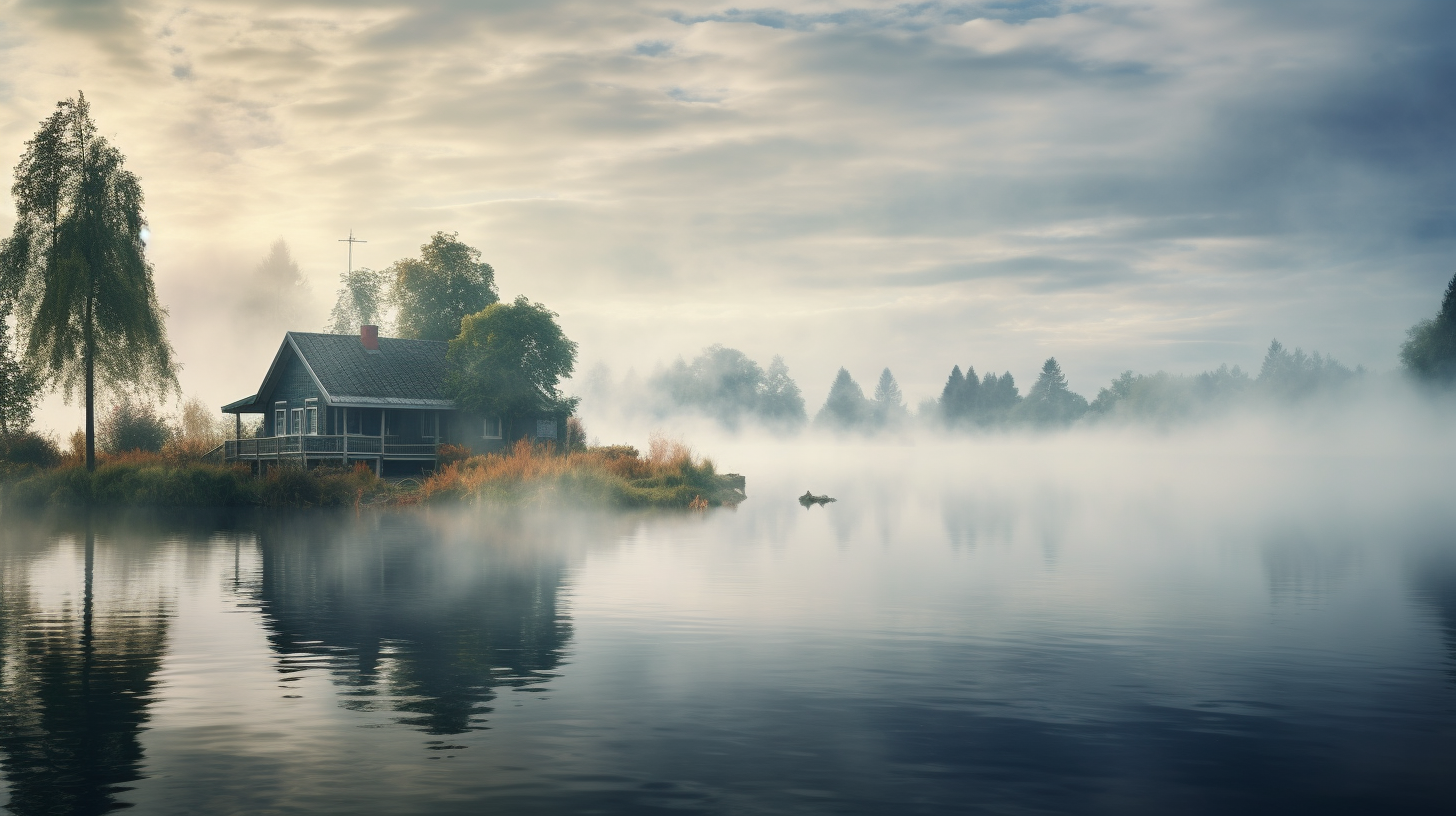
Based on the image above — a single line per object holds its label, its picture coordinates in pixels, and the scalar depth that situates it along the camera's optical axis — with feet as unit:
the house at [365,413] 189.57
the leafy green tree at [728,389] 616.80
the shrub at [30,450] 198.90
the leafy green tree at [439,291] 271.69
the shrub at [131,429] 220.84
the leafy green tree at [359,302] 305.94
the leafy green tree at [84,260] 180.96
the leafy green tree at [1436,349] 341.62
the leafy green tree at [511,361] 198.80
